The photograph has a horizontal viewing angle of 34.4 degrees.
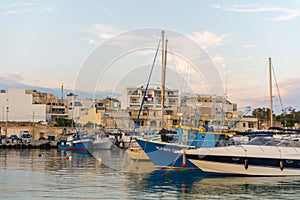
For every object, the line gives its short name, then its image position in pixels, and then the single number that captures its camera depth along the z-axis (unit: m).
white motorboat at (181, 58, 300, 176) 33.69
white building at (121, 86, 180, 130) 79.56
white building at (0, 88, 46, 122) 116.31
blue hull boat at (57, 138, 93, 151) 79.25
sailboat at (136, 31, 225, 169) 39.03
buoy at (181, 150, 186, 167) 35.97
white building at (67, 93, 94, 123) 101.19
